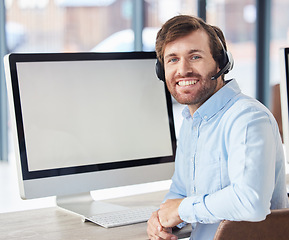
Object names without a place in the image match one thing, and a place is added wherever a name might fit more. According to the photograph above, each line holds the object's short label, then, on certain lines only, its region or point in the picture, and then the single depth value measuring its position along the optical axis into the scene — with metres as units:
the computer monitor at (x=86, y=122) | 1.89
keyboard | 1.83
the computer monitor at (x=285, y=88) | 2.26
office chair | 1.47
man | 1.55
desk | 1.74
